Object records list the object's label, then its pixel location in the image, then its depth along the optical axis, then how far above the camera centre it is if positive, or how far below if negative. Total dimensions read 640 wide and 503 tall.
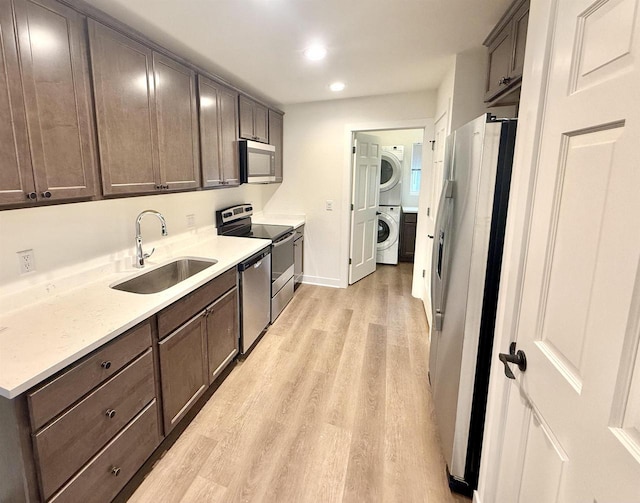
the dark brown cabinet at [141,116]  1.63 +0.46
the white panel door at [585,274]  0.58 -0.16
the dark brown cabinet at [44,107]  1.23 +0.35
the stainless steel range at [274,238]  3.23 -0.46
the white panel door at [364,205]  4.18 -0.11
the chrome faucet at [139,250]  2.10 -0.38
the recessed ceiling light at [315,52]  2.28 +1.06
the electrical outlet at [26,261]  1.55 -0.34
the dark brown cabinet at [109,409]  1.07 -0.90
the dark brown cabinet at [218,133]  2.49 +0.51
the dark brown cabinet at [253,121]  3.08 +0.77
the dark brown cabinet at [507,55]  1.64 +0.83
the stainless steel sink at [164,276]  2.00 -0.57
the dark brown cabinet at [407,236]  5.52 -0.66
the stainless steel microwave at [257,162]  3.11 +0.35
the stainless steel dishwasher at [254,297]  2.54 -0.86
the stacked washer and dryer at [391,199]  5.32 -0.03
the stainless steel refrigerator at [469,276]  1.29 -0.35
